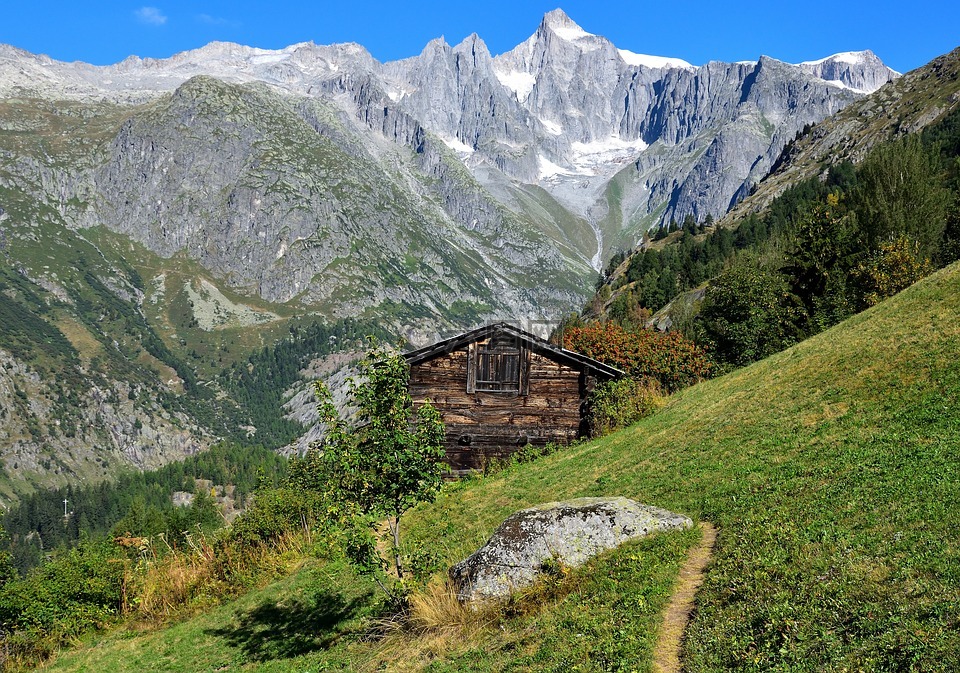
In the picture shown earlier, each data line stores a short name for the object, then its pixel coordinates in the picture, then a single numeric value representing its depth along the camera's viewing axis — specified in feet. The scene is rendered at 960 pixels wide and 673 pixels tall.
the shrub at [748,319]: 145.79
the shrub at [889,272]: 136.36
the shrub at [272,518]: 77.77
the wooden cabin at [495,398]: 120.47
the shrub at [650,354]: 131.95
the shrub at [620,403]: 109.29
